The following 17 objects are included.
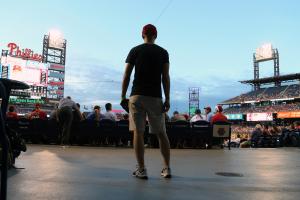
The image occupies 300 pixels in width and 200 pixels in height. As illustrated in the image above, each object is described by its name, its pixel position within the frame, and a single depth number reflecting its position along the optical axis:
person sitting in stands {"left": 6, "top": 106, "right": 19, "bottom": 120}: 10.91
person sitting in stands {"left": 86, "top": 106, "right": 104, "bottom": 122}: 11.34
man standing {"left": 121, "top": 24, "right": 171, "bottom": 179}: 4.16
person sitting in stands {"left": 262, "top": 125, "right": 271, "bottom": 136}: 15.02
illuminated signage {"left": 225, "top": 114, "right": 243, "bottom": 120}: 61.88
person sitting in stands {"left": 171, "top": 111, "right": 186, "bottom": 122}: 11.81
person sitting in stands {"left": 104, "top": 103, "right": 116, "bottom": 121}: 11.20
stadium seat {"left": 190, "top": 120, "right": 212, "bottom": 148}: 10.86
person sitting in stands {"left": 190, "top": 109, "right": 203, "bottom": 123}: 11.79
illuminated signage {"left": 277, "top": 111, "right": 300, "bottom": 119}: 51.22
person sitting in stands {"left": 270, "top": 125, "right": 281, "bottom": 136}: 16.34
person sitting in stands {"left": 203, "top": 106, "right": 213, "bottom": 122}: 11.94
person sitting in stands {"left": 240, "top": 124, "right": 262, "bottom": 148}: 14.97
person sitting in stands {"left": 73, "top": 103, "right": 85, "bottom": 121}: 10.54
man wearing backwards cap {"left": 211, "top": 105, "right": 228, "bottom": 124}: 10.90
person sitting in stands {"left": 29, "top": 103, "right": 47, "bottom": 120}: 11.64
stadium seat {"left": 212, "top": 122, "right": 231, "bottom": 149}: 10.76
